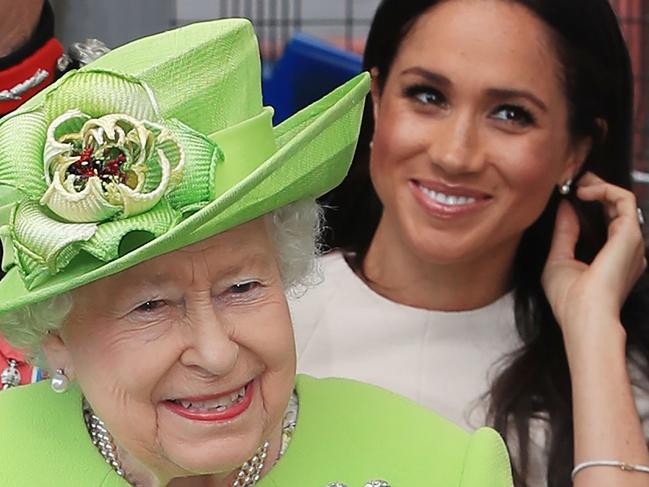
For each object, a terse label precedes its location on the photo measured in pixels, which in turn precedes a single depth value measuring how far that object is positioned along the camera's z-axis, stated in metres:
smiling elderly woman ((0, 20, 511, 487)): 1.70
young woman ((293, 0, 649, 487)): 2.84
